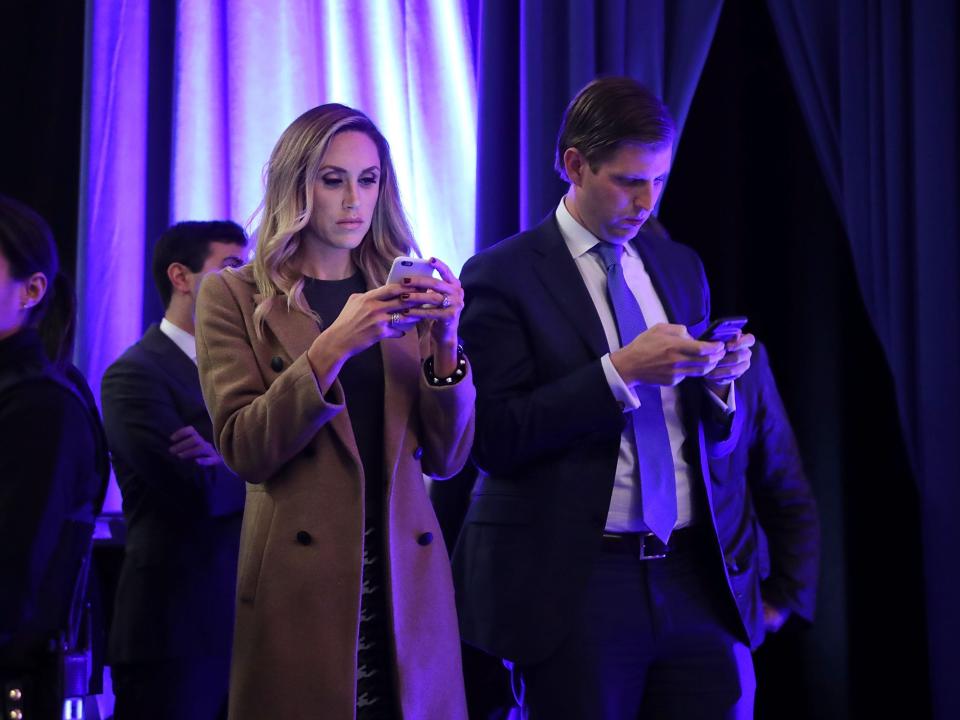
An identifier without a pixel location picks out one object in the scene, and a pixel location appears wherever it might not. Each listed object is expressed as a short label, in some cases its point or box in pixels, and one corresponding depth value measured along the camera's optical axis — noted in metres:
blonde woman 3.66
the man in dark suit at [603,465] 4.19
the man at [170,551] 5.39
